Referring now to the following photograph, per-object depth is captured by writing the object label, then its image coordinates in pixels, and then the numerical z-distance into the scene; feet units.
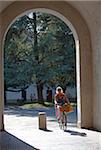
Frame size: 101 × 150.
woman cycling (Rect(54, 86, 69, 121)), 45.06
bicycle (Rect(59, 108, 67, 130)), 45.27
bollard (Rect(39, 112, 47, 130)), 45.47
